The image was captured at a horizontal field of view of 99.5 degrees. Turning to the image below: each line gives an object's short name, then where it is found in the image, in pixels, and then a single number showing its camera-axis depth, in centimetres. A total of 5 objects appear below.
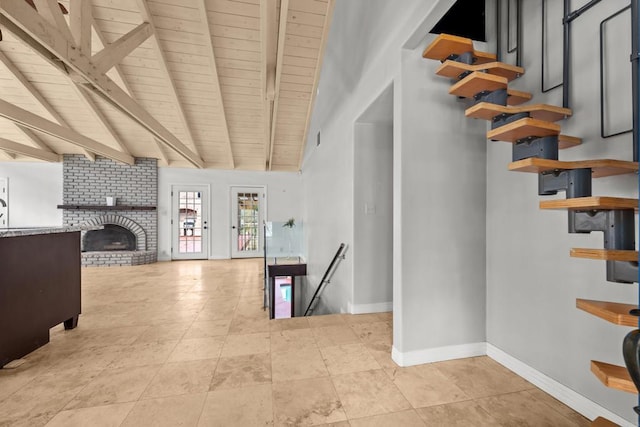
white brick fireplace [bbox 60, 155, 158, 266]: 683
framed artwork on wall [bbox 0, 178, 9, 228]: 666
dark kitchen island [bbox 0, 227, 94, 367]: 200
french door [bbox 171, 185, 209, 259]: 754
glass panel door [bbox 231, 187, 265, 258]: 784
